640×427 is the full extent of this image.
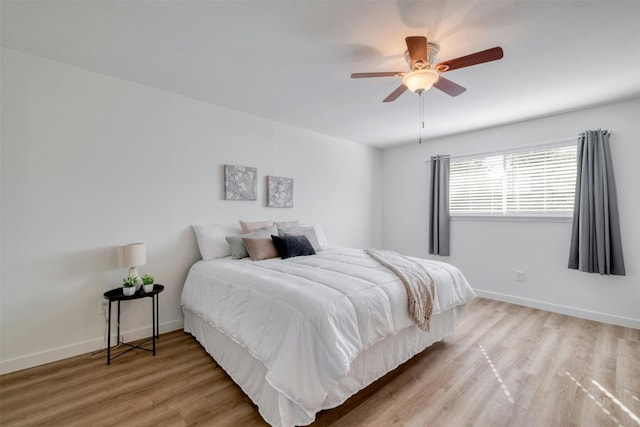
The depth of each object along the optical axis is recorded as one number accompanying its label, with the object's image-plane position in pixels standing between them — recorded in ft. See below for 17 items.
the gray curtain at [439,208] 14.88
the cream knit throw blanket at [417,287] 6.77
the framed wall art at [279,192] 12.50
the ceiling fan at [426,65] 5.95
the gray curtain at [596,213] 10.24
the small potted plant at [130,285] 7.93
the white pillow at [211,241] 9.96
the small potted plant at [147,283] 8.33
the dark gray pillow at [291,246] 9.70
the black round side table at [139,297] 7.75
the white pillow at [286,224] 11.69
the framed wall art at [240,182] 11.16
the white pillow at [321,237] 12.55
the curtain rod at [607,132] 10.50
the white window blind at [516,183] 11.66
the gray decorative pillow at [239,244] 9.80
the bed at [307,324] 4.88
